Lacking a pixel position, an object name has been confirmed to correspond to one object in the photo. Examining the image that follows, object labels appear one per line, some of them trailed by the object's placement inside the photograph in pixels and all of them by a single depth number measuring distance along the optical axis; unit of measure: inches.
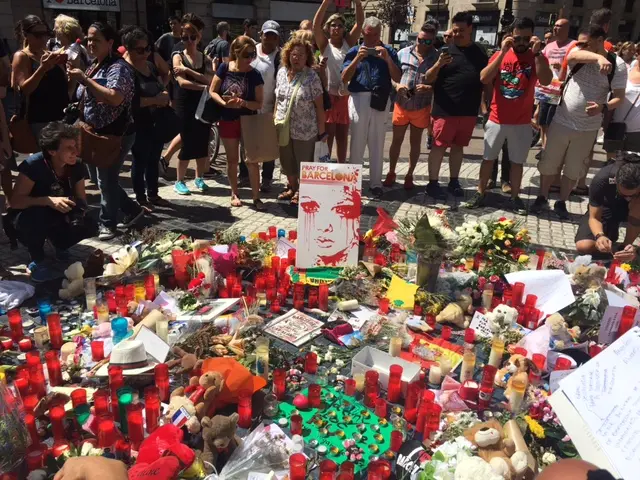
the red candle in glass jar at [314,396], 108.7
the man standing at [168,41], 295.1
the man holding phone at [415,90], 244.7
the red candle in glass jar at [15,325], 127.1
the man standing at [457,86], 232.1
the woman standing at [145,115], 195.8
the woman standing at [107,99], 177.2
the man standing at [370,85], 230.5
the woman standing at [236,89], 210.2
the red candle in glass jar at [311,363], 120.5
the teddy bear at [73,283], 148.6
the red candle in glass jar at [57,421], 93.7
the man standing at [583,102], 212.1
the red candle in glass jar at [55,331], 124.1
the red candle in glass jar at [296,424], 98.4
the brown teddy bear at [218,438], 91.0
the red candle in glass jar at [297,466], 85.9
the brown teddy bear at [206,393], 99.4
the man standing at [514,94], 216.4
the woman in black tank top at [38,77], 189.5
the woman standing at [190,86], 236.2
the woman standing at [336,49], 238.7
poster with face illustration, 167.8
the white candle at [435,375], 115.8
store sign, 707.4
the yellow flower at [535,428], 99.0
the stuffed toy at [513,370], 111.9
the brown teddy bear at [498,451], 82.9
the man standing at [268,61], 231.6
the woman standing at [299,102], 209.2
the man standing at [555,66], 273.0
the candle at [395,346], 122.0
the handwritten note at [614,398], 78.7
